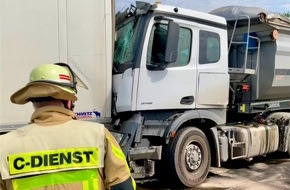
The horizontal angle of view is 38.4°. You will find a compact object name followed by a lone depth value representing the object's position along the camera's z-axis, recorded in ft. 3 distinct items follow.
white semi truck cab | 17.98
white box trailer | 14.78
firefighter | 5.47
